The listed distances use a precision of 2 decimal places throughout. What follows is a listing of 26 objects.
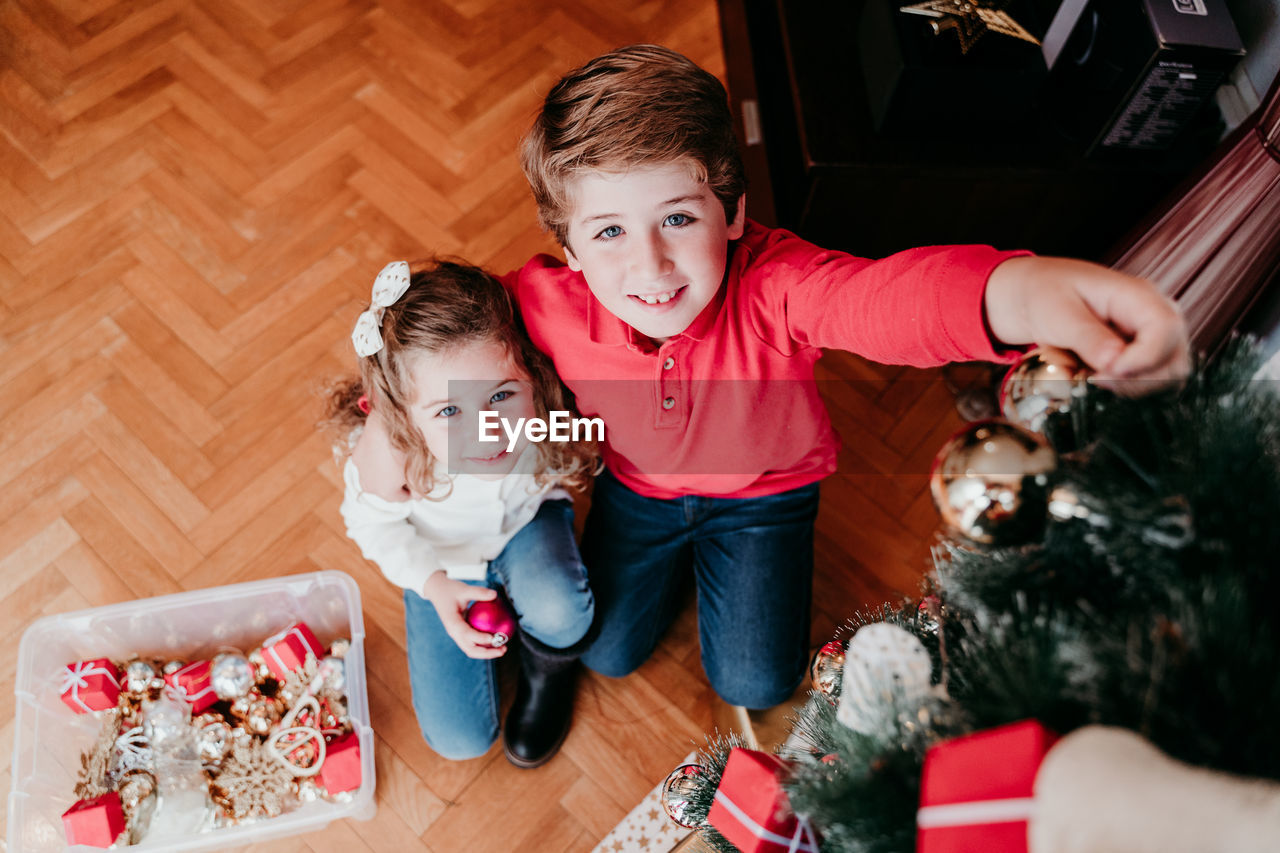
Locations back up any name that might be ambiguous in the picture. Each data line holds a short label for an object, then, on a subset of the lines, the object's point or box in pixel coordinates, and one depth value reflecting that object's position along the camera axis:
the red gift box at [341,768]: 1.00
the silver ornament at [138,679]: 1.03
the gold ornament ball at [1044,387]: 0.36
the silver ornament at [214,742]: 1.01
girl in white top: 0.84
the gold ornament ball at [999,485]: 0.34
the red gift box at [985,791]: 0.29
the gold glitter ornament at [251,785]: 0.98
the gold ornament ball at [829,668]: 0.61
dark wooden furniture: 1.05
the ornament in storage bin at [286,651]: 1.05
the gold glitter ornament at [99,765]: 0.97
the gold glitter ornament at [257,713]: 1.02
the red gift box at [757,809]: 0.49
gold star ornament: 1.00
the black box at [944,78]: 1.00
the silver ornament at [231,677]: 1.02
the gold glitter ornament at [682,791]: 0.65
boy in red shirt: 0.52
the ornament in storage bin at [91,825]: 0.92
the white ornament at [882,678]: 0.39
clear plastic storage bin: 0.96
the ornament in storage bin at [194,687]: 1.02
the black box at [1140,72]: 0.92
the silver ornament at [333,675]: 1.07
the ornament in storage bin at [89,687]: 1.00
